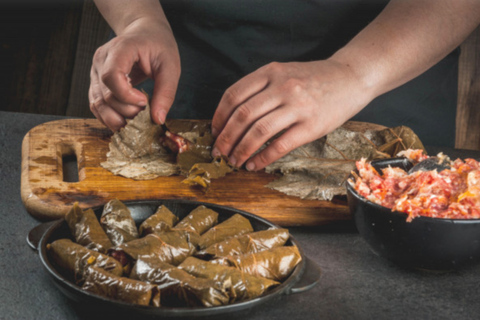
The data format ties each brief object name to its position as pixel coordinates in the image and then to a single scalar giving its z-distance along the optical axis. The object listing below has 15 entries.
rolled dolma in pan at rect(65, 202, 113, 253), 1.43
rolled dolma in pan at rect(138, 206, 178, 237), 1.51
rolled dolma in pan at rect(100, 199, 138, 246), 1.49
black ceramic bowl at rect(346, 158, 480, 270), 1.42
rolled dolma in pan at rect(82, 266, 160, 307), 1.16
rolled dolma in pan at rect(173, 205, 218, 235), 1.55
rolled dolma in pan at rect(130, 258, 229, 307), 1.16
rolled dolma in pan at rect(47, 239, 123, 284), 1.28
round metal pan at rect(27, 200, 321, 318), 1.10
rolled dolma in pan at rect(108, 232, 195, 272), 1.35
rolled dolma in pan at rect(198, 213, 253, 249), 1.51
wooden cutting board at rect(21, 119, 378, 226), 1.89
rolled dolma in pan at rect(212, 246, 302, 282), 1.35
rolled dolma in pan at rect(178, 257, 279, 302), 1.23
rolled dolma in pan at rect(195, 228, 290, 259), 1.43
